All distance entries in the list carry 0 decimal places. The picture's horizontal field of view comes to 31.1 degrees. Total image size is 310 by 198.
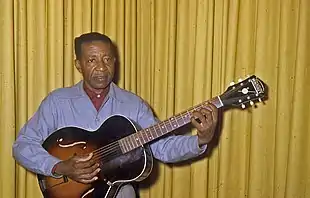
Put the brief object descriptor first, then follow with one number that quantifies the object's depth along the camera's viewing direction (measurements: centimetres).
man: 198
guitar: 195
